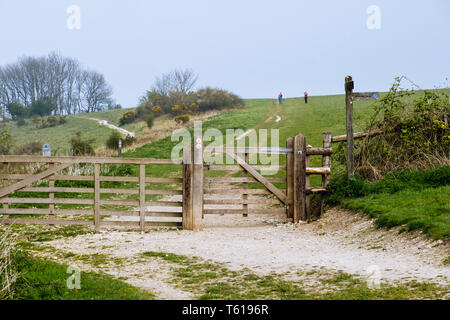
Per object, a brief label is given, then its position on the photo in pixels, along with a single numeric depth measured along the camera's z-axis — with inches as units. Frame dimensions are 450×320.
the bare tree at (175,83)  2847.0
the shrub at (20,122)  2839.3
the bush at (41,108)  3006.9
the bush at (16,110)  2957.7
